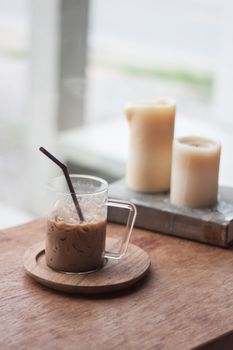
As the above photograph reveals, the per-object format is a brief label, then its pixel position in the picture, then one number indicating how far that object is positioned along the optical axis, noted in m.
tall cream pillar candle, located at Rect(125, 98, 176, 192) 1.12
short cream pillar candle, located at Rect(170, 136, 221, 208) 1.08
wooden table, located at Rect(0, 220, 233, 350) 0.85
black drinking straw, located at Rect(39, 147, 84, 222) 0.94
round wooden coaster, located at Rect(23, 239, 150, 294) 0.93
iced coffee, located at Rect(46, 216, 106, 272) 0.94
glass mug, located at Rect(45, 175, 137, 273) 0.94
